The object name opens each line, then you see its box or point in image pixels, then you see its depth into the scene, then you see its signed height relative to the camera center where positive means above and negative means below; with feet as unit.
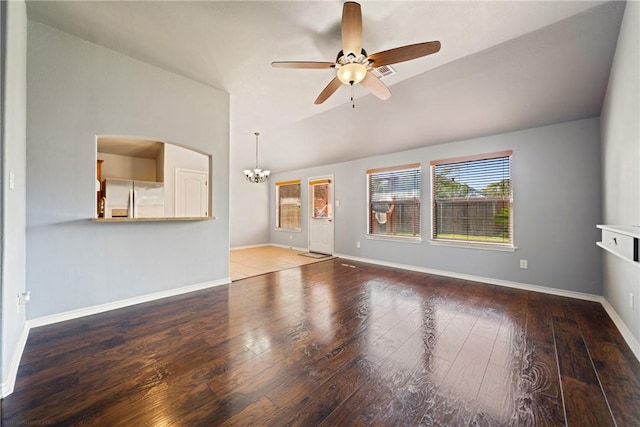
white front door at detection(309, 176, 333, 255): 20.68 -0.21
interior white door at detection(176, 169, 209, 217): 16.33 +1.43
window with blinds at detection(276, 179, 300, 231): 24.00 +0.79
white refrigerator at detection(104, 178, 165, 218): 13.79 +0.90
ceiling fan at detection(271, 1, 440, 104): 5.98 +4.32
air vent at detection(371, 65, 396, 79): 9.59 +5.67
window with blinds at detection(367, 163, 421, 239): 15.56 +0.76
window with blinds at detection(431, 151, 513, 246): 12.27 +0.69
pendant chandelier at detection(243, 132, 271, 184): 19.47 +3.05
